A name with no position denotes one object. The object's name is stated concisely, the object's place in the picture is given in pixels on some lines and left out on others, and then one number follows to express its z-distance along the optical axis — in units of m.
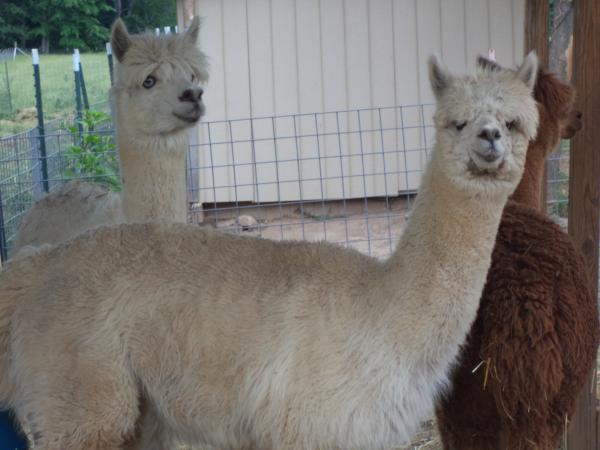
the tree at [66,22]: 26.22
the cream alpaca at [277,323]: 3.02
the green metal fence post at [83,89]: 11.67
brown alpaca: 3.41
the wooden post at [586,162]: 4.26
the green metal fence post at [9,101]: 18.46
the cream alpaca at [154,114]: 4.54
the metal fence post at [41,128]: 8.04
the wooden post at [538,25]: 4.61
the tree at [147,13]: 23.64
